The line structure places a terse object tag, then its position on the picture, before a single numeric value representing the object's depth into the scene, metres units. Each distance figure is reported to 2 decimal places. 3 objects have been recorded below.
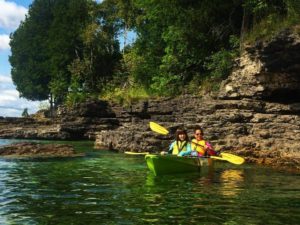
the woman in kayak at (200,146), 10.72
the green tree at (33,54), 42.25
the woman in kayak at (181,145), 10.66
